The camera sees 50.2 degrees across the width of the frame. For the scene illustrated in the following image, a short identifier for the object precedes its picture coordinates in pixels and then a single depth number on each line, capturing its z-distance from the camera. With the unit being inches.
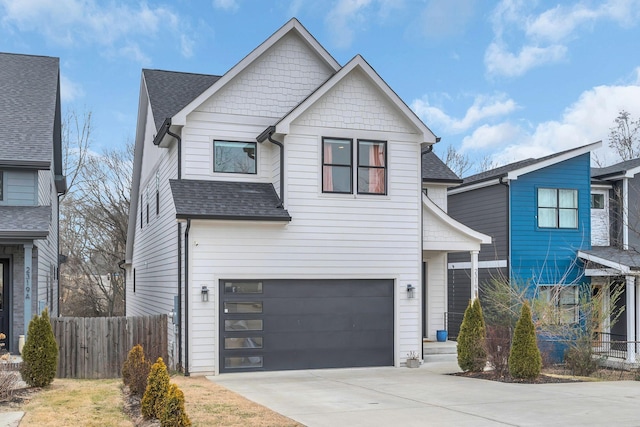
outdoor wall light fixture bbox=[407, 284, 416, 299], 660.7
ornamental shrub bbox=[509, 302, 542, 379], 557.3
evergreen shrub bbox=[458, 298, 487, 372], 605.6
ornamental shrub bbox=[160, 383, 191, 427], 325.7
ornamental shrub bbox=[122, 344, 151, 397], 435.2
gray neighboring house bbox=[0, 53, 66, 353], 595.8
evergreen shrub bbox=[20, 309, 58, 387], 481.1
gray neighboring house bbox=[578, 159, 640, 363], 869.8
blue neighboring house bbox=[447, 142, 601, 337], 858.8
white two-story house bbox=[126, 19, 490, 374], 602.9
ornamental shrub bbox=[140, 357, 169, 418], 348.5
